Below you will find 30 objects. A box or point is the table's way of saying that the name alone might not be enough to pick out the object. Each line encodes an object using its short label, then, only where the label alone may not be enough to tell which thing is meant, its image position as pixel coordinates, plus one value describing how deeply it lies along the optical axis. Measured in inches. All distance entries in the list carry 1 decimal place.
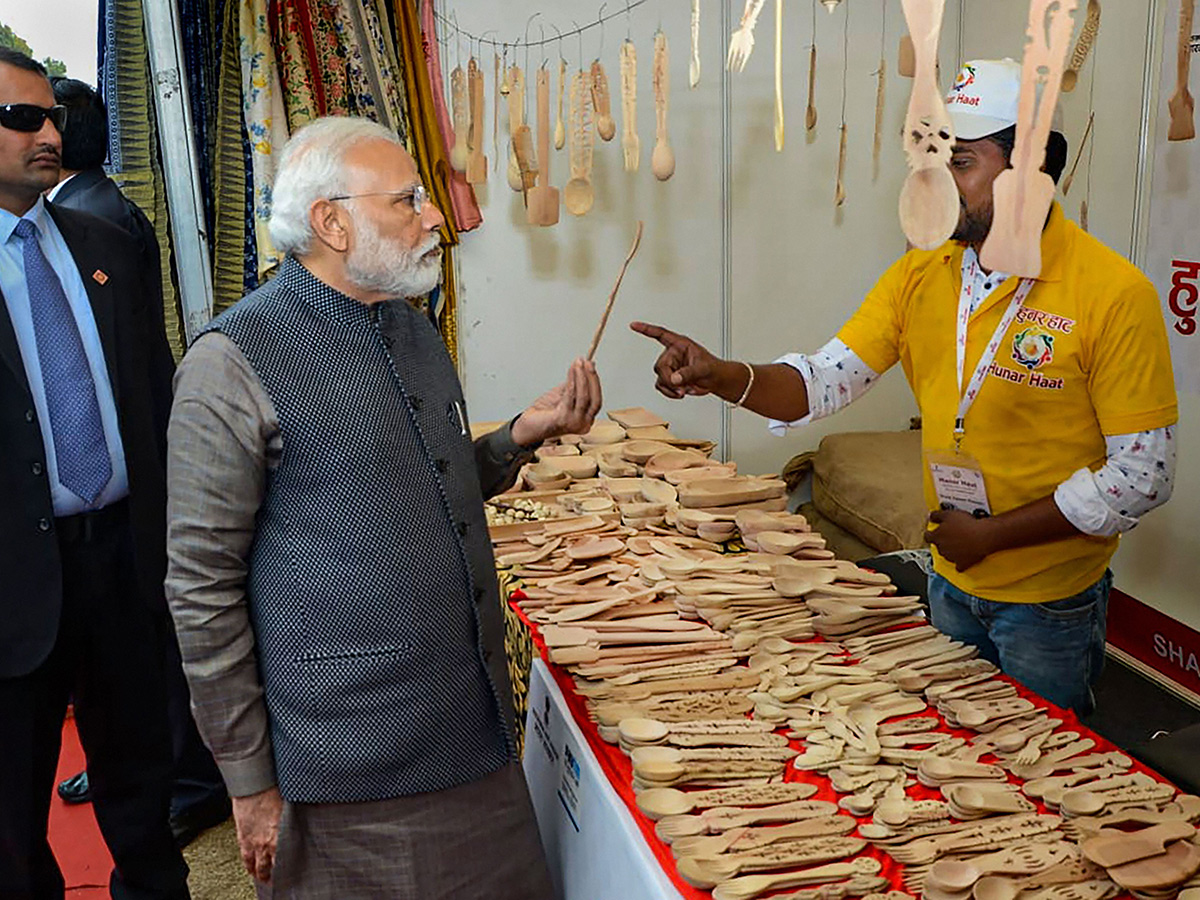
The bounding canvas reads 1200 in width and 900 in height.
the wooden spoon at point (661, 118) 144.2
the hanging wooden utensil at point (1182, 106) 78.0
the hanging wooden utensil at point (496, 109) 164.2
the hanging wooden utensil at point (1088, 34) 94.9
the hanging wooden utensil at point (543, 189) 153.6
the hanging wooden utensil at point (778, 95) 72.8
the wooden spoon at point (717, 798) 60.0
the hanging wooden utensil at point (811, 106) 149.5
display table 60.5
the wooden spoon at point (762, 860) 53.6
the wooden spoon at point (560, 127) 151.0
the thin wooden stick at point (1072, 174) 142.7
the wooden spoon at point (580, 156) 155.4
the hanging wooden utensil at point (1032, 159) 41.9
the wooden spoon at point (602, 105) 156.6
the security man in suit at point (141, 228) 105.0
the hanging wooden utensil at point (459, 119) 156.8
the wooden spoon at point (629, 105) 141.4
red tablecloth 55.5
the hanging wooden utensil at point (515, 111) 156.3
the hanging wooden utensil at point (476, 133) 154.0
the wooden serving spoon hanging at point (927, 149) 44.7
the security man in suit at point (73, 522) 80.7
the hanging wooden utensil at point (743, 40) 70.2
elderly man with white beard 58.4
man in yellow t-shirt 75.4
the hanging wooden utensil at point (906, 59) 127.2
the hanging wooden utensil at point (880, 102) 145.3
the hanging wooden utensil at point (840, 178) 153.6
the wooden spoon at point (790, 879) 52.4
